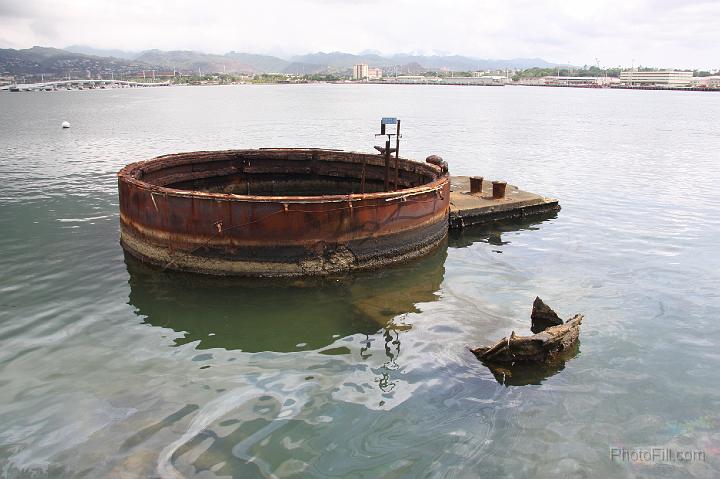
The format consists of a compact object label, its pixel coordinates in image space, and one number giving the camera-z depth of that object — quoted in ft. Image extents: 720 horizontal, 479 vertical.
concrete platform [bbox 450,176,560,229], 55.52
